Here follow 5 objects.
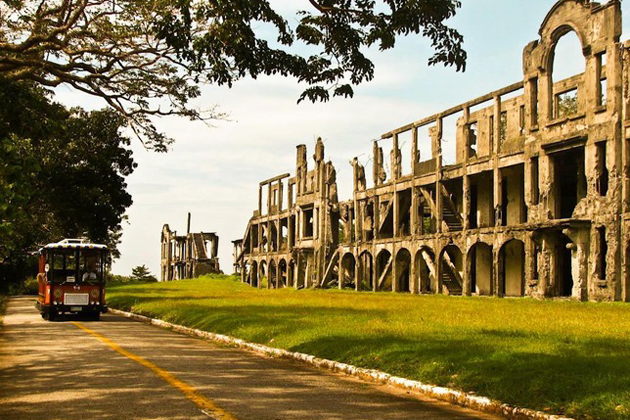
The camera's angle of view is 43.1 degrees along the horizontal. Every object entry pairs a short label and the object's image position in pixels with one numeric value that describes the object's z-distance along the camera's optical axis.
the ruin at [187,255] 87.62
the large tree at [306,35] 10.83
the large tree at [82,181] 41.78
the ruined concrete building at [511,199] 29.28
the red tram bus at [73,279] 23.59
